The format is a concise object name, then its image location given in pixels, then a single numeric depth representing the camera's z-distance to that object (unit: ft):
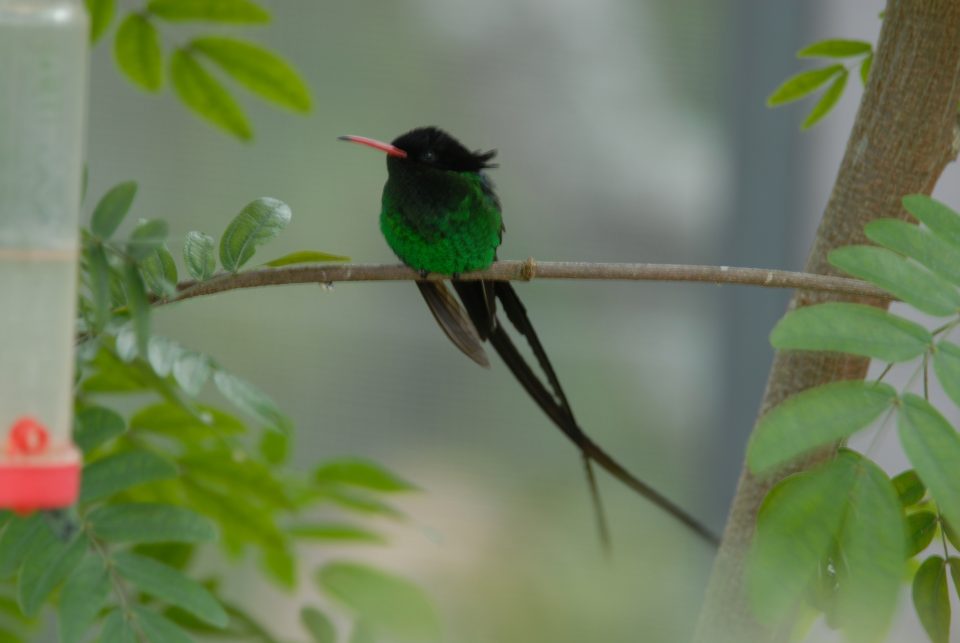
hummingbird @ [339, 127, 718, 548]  15.26
